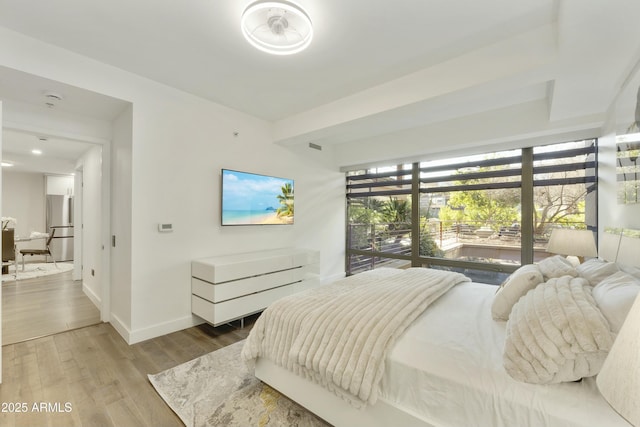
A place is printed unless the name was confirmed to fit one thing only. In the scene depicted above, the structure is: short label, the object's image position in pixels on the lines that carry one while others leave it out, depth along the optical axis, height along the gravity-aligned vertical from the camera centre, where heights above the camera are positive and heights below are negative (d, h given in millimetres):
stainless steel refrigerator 6539 -296
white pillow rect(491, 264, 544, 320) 1605 -473
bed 1018 -725
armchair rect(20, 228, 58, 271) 5355 -808
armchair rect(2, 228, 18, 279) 4475 -588
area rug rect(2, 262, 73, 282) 4912 -1191
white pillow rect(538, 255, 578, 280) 1737 -363
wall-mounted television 3270 +199
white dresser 2703 -777
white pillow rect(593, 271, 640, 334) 1028 -352
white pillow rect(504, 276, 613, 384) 1013 -508
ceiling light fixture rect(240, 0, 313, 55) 1683 +1281
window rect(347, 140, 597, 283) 3092 +105
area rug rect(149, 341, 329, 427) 1621 -1256
